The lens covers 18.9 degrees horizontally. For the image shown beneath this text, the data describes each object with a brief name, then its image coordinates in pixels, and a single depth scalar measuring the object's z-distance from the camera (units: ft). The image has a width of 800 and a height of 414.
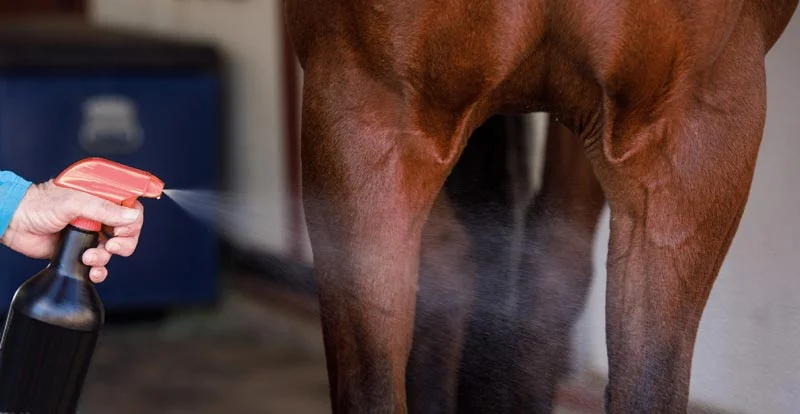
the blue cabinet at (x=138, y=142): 15.89
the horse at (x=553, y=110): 7.30
